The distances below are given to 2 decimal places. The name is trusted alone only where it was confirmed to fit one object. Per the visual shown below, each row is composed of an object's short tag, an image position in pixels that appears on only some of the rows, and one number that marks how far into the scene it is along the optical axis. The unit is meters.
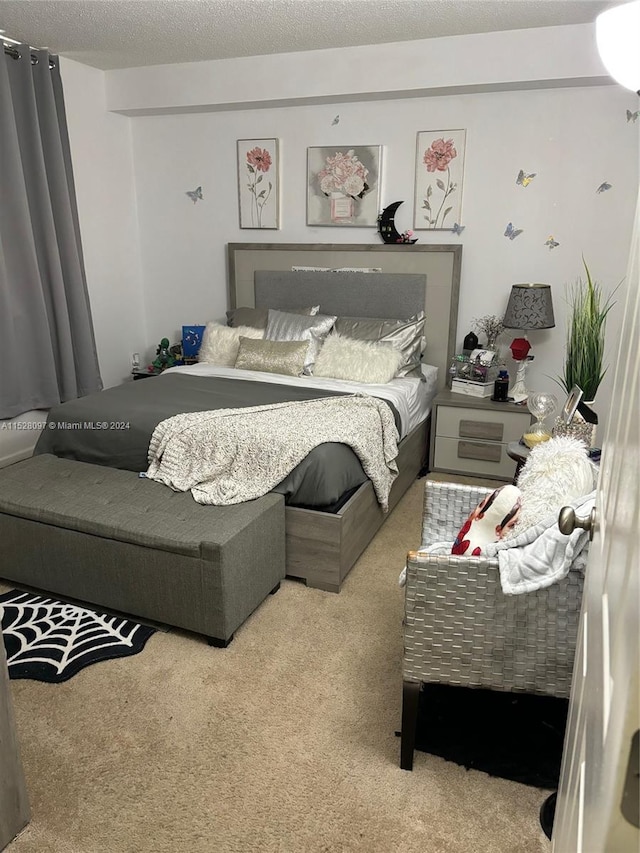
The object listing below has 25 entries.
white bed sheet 3.46
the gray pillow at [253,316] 4.15
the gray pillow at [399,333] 3.88
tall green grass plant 3.06
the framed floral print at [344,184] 4.06
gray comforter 2.62
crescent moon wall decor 4.05
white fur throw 1.68
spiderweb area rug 2.20
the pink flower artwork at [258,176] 4.29
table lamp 3.64
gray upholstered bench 2.24
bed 2.65
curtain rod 3.61
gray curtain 3.68
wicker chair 1.63
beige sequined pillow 3.78
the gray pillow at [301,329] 3.95
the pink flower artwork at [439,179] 3.87
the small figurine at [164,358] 4.66
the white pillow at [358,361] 3.66
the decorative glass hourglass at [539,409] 2.81
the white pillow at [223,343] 4.05
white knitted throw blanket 2.62
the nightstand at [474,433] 3.69
